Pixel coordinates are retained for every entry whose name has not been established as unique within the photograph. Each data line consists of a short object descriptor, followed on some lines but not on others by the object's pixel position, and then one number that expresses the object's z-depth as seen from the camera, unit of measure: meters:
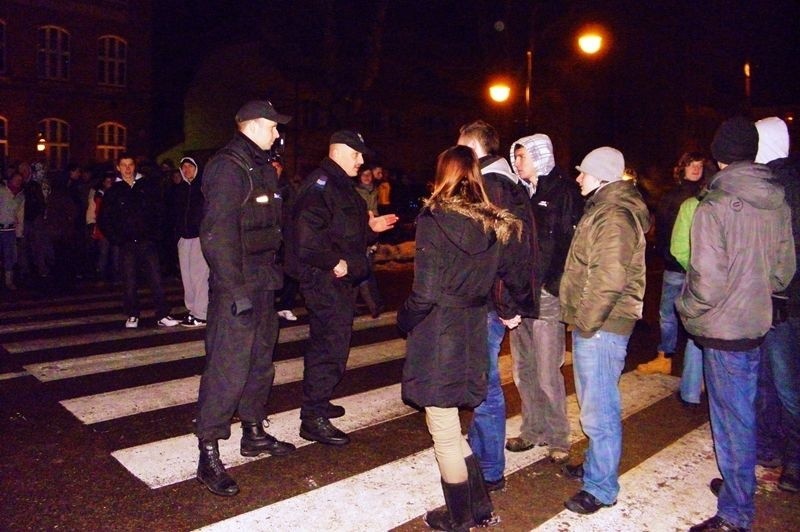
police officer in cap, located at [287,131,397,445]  5.04
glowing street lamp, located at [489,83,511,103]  18.14
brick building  31.84
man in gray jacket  3.86
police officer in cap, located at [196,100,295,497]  4.34
